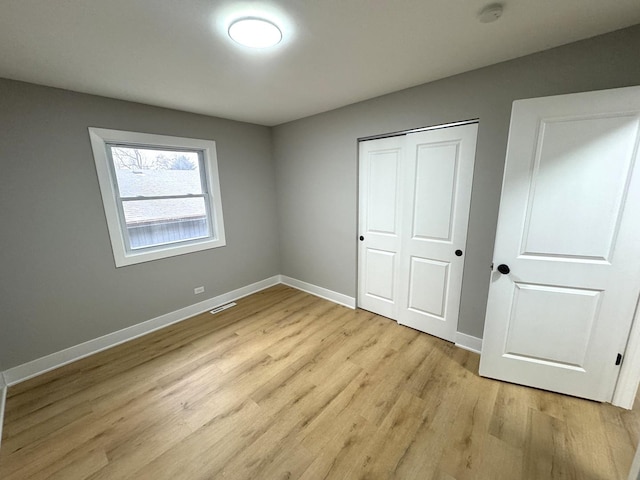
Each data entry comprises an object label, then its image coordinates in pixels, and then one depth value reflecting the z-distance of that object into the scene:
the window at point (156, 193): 2.42
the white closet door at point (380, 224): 2.62
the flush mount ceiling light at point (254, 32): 1.31
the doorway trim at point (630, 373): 1.57
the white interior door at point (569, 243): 1.46
